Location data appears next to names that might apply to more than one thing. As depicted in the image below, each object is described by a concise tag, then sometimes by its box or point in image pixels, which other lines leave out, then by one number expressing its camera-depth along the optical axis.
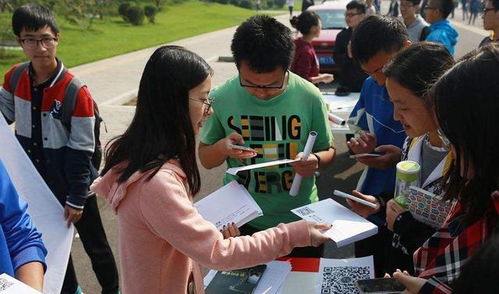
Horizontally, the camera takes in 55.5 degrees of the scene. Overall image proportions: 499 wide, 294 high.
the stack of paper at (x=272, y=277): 1.68
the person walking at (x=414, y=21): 5.28
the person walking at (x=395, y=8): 12.69
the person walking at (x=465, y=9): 28.60
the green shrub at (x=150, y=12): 19.89
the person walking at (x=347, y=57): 5.63
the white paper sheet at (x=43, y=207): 2.39
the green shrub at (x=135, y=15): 19.00
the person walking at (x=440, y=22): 4.84
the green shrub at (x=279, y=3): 39.50
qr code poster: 1.66
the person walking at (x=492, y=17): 4.49
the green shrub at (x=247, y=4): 34.59
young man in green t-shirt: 2.04
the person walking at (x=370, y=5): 8.39
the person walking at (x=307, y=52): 5.64
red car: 9.66
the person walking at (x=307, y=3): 14.51
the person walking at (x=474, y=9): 25.77
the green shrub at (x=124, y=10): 19.30
